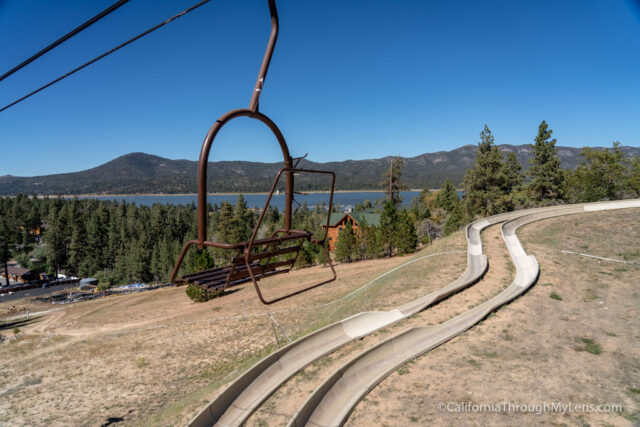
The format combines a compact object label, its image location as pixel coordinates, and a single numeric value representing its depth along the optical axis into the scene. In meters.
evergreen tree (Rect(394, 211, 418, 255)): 41.16
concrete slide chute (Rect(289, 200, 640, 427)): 6.62
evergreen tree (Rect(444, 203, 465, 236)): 45.27
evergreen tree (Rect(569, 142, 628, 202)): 47.75
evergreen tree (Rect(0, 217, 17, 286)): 72.50
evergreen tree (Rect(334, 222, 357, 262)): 44.33
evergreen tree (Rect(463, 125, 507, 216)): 44.22
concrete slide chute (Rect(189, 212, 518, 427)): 7.38
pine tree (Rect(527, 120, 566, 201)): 43.59
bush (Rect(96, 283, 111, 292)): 65.62
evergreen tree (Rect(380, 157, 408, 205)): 55.06
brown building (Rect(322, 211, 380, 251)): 55.44
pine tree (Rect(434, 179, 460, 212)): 80.00
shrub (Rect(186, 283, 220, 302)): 31.09
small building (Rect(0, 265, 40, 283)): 77.81
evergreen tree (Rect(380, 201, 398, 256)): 42.50
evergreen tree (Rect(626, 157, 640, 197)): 45.53
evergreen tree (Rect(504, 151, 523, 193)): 45.46
